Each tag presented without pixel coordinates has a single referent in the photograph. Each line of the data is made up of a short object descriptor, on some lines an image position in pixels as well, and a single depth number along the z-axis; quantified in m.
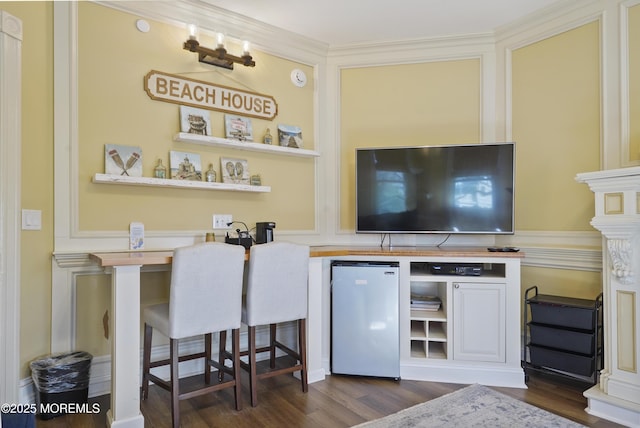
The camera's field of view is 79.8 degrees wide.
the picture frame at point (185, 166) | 2.89
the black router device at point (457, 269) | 2.86
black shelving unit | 2.54
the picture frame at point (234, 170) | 3.11
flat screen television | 3.04
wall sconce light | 2.88
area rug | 2.20
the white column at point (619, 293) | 2.23
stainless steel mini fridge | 2.84
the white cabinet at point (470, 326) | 2.76
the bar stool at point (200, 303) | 2.17
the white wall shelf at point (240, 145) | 2.87
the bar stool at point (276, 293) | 2.47
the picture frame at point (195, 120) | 2.94
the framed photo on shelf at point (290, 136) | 3.42
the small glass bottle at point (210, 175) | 3.02
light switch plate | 2.36
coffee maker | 3.03
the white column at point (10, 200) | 2.25
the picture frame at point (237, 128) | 3.14
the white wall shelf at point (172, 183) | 2.55
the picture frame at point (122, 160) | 2.65
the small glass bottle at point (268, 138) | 3.32
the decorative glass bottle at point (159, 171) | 2.80
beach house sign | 2.86
